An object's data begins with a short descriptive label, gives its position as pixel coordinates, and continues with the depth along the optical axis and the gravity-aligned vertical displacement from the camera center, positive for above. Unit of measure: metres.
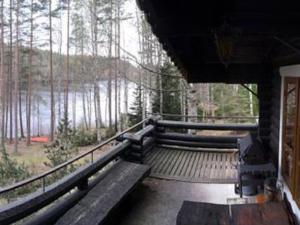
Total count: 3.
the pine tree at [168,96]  10.08 +0.52
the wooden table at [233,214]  1.85 -0.88
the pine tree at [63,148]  6.92 -1.33
